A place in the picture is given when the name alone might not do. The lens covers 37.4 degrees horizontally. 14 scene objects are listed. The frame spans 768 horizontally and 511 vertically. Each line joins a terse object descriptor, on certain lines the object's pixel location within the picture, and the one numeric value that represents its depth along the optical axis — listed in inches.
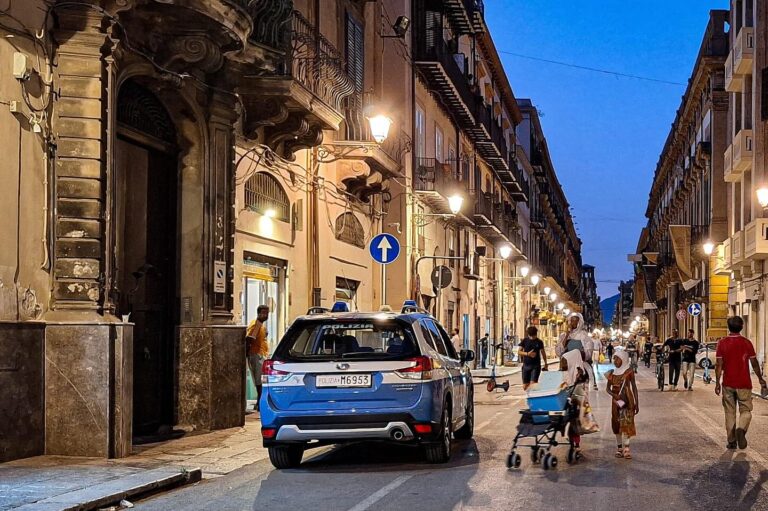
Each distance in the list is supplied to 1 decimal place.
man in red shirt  550.3
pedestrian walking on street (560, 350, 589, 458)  501.4
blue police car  454.6
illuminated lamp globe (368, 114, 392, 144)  869.2
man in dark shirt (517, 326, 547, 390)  884.0
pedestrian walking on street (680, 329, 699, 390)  1149.1
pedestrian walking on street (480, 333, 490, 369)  1704.0
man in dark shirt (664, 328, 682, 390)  1159.7
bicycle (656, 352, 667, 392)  1181.7
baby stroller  487.5
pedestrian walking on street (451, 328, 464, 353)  1317.9
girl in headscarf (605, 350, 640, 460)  504.4
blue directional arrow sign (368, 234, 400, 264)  820.6
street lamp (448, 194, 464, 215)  1035.3
